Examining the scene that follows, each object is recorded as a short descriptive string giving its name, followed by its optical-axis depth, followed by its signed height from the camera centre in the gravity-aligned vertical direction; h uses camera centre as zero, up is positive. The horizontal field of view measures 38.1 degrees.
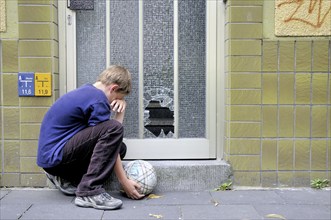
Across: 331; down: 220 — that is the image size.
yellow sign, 4.52 +0.09
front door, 4.82 +0.33
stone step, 4.62 -0.81
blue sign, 4.51 +0.07
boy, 4.00 -0.39
